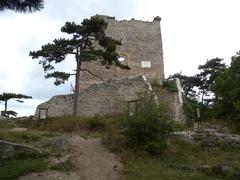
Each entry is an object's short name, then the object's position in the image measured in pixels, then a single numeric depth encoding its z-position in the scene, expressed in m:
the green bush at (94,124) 8.61
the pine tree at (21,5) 4.51
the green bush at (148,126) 7.04
